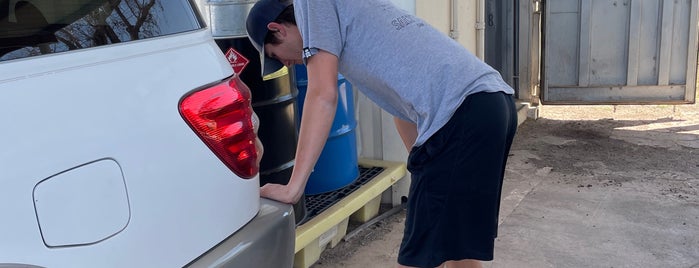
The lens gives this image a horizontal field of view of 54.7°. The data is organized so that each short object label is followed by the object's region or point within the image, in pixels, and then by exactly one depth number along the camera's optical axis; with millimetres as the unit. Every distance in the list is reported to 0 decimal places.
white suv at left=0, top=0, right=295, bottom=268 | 1330
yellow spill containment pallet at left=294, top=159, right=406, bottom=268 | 3234
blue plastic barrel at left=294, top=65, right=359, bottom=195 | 3709
